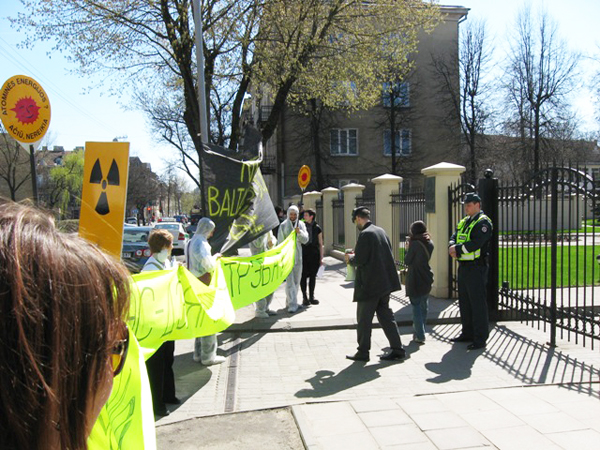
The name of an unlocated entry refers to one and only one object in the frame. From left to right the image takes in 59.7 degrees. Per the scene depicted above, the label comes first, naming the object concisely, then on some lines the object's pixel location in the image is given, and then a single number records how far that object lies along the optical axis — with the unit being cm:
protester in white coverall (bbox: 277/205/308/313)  972
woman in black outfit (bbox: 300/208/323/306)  1038
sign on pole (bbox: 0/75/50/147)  512
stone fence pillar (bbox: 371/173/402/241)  1396
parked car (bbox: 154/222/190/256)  2277
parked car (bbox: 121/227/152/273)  1536
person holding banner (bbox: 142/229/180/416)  500
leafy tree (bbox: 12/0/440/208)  1673
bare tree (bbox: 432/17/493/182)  3541
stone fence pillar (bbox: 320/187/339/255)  2028
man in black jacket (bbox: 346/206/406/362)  653
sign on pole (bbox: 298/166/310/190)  1627
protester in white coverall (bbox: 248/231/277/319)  874
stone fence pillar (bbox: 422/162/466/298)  1026
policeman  704
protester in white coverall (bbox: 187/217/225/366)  612
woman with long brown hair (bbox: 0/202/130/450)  80
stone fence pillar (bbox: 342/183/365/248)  1766
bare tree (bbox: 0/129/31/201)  3550
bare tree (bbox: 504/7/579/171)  3519
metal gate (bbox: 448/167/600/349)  673
